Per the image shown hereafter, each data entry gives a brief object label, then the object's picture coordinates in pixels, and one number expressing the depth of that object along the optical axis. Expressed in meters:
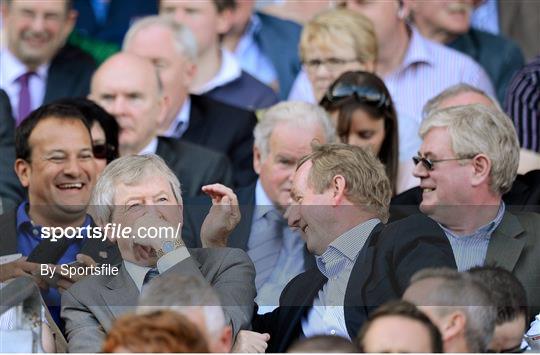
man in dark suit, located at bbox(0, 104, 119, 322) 14.70
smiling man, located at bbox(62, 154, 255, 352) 13.70
